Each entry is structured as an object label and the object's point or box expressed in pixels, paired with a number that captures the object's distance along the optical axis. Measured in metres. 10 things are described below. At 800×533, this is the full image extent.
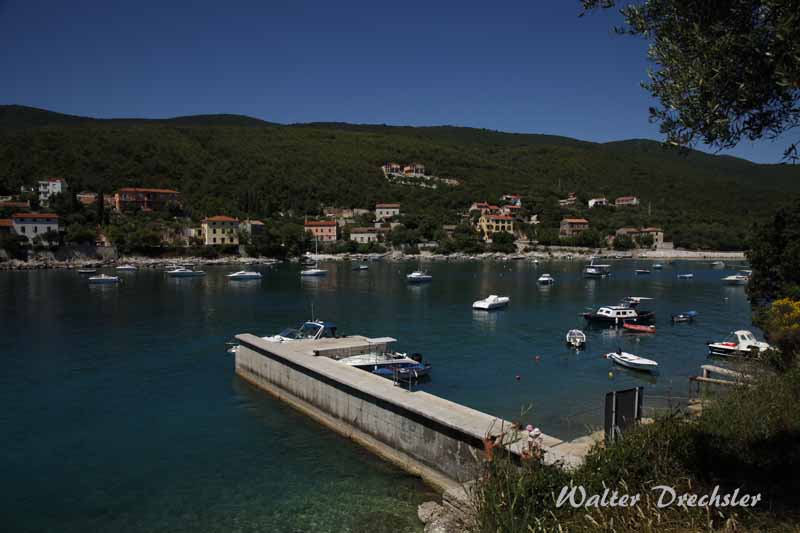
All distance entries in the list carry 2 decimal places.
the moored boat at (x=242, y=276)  67.31
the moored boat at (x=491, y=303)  41.91
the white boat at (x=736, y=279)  64.00
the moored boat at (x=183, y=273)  68.81
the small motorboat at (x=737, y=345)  24.81
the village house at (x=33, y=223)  82.44
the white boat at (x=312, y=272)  72.34
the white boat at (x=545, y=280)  61.50
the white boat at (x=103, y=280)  58.97
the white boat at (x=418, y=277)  64.69
